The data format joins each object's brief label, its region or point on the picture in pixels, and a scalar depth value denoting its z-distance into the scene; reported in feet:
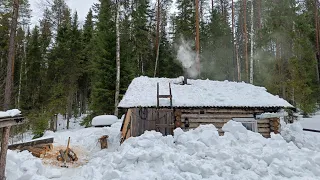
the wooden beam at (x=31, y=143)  31.46
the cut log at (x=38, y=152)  30.24
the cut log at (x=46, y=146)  32.67
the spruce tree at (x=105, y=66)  57.00
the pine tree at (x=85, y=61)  81.41
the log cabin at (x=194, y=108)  33.14
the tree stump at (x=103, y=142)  38.24
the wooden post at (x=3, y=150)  20.39
